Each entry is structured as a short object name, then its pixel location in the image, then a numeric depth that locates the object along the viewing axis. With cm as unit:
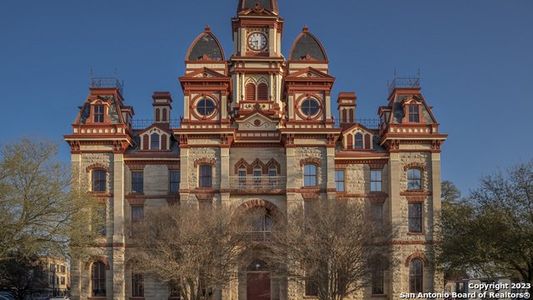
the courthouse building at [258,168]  4812
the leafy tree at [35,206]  4188
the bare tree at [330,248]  4081
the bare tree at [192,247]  4197
